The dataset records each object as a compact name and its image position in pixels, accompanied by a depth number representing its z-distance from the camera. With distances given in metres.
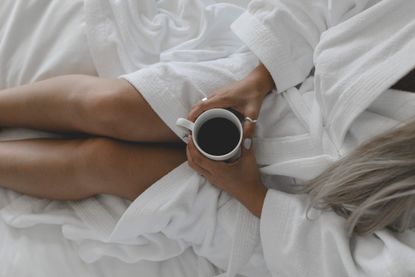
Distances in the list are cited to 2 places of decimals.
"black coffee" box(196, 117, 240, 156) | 0.77
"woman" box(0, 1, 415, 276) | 0.75
